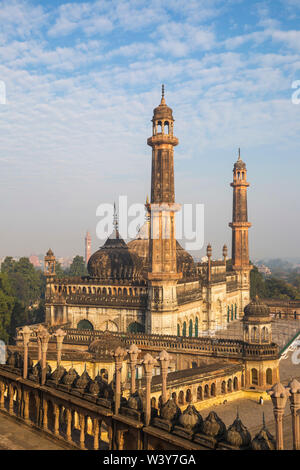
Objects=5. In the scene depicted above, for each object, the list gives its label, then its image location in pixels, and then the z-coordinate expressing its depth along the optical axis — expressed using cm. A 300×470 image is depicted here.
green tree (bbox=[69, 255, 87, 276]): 10242
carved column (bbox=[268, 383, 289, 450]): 1061
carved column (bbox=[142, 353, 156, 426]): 1327
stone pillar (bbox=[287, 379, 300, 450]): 1059
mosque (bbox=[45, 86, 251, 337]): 3997
